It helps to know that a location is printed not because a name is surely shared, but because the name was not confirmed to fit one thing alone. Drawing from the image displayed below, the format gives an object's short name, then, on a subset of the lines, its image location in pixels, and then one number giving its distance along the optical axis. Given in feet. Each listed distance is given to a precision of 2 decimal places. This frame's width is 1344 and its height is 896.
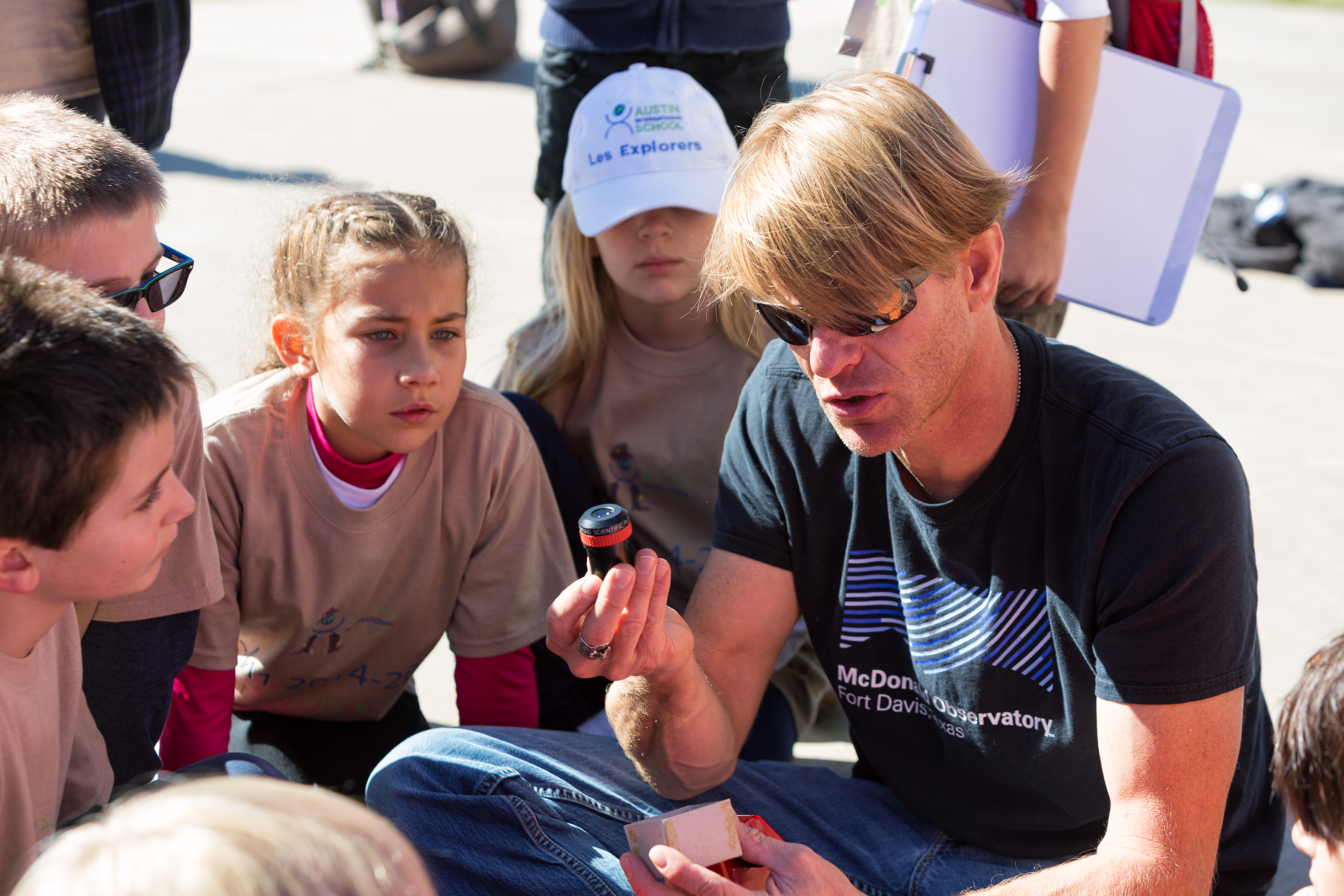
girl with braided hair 7.12
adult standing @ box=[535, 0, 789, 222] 9.75
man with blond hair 5.13
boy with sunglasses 5.75
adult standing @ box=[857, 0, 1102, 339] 7.39
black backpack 17.25
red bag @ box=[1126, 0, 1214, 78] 7.97
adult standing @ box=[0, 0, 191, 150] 8.19
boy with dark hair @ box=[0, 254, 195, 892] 4.43
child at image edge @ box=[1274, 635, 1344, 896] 4.30
